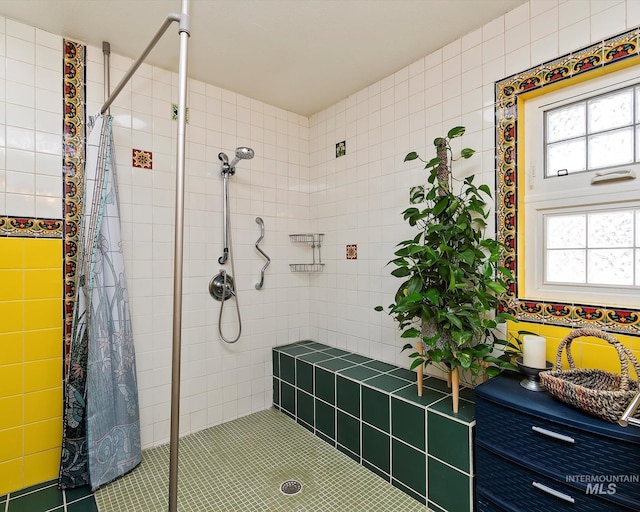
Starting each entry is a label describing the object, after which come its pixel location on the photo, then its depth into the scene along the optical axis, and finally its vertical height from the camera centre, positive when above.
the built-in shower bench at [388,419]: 1.53 -0.85
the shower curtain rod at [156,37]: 1.12 +0.79
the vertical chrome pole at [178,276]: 1.07 -0.06
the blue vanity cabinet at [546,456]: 1.10 -0.69
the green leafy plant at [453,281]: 1.56 -0.11
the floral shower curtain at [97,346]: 1.76 -0.46
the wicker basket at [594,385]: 1.14 -0.46
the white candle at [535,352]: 1.45 -0.39
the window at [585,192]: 1.46 +0.30
